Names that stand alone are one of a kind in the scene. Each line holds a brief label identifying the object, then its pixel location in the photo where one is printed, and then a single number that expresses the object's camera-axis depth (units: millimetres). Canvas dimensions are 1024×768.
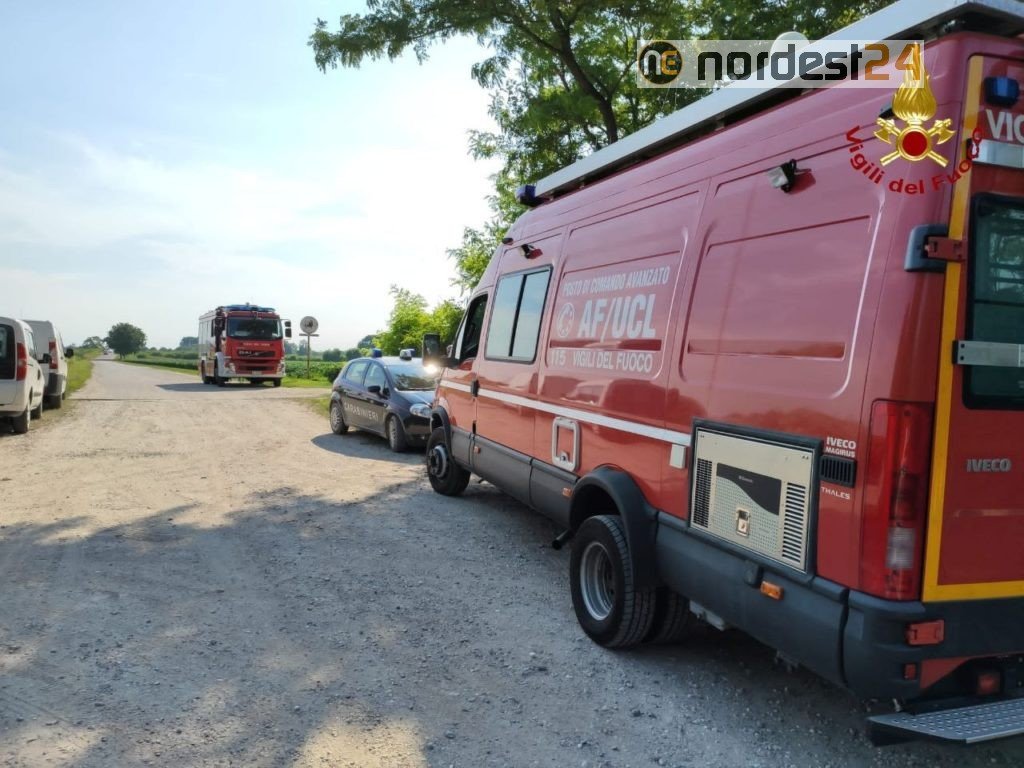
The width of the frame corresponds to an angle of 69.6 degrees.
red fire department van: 2578
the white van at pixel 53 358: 16641
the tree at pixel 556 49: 10695
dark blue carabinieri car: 10914
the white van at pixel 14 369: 11867
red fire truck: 25312
